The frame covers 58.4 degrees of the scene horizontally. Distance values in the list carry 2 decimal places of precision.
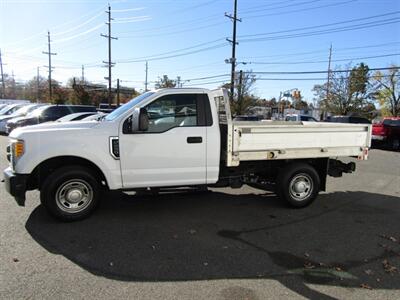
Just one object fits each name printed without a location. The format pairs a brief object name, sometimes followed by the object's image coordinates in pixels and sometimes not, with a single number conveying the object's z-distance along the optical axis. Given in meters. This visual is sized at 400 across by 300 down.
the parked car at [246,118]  24.07
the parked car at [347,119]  22.73
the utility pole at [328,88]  52.54
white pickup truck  5.32
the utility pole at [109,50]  41.88
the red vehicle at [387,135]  19.02
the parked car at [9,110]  23.41
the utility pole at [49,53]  60.25
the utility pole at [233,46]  33.12
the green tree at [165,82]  63.41
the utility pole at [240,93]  40.24
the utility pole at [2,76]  70.62
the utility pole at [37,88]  84.69
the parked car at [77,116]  13.87
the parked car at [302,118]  27.44
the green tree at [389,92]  55.97
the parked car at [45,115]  15.68
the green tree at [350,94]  51.56
